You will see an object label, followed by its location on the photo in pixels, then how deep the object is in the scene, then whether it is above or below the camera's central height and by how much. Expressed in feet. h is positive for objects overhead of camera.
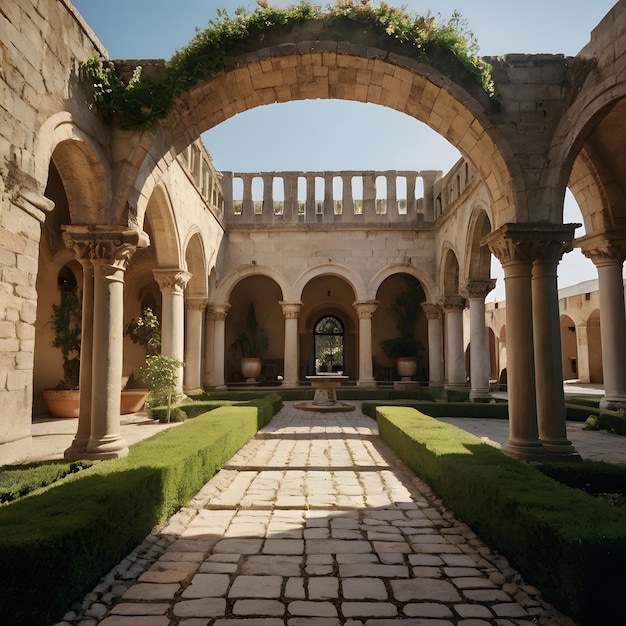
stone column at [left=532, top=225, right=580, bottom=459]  20.84 +0.71
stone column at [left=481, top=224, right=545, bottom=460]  20.76 +0.66
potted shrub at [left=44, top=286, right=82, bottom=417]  38.34 +0.96
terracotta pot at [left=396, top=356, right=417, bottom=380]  68.85 -0.93
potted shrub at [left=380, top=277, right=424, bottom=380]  72.08 +5.29
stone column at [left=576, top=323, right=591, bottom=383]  74.23 +0.82
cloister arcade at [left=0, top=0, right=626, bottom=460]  16.66 +8.48
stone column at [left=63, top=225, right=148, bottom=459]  20.57 +1.44
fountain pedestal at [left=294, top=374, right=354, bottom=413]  46.96 -3.22
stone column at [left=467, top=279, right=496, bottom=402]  46.98 +1.85
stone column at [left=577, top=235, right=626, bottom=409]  32.19 +3.02
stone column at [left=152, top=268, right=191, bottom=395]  39.78 +4.46
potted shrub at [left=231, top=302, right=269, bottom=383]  73.36 +3.18
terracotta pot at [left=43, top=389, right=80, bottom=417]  38.14 -2.86
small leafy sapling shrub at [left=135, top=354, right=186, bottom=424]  35.65 -0.95
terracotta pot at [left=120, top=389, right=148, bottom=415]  41.65 -3.11
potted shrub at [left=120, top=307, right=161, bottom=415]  40.04 +1.80
